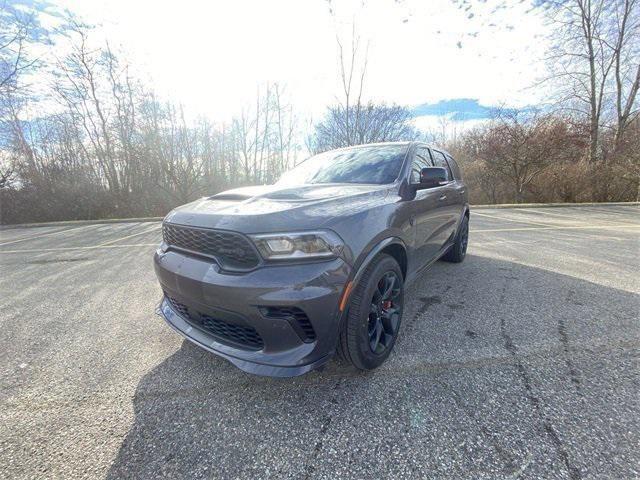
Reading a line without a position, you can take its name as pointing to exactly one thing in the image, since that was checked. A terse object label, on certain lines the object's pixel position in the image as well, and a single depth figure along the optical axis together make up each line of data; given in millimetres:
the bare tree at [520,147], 15016
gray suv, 1584
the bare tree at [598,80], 16328
